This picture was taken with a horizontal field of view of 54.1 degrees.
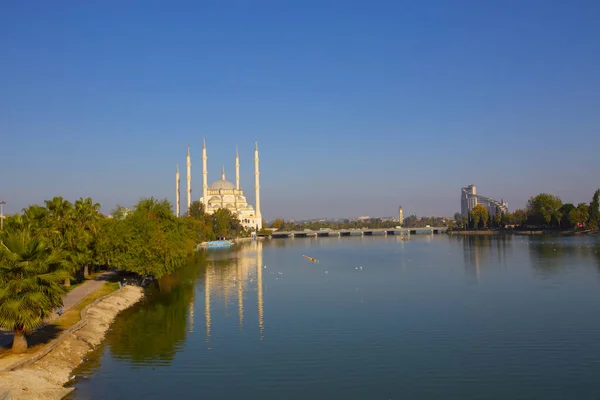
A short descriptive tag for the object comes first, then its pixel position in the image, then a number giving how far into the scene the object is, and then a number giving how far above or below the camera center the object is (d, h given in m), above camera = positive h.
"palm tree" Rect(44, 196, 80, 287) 51.97 +2.09
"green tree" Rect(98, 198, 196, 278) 57.53 -0.06
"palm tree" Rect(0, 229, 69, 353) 27.39 -1.70
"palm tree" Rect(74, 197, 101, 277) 56.83 +2.18
